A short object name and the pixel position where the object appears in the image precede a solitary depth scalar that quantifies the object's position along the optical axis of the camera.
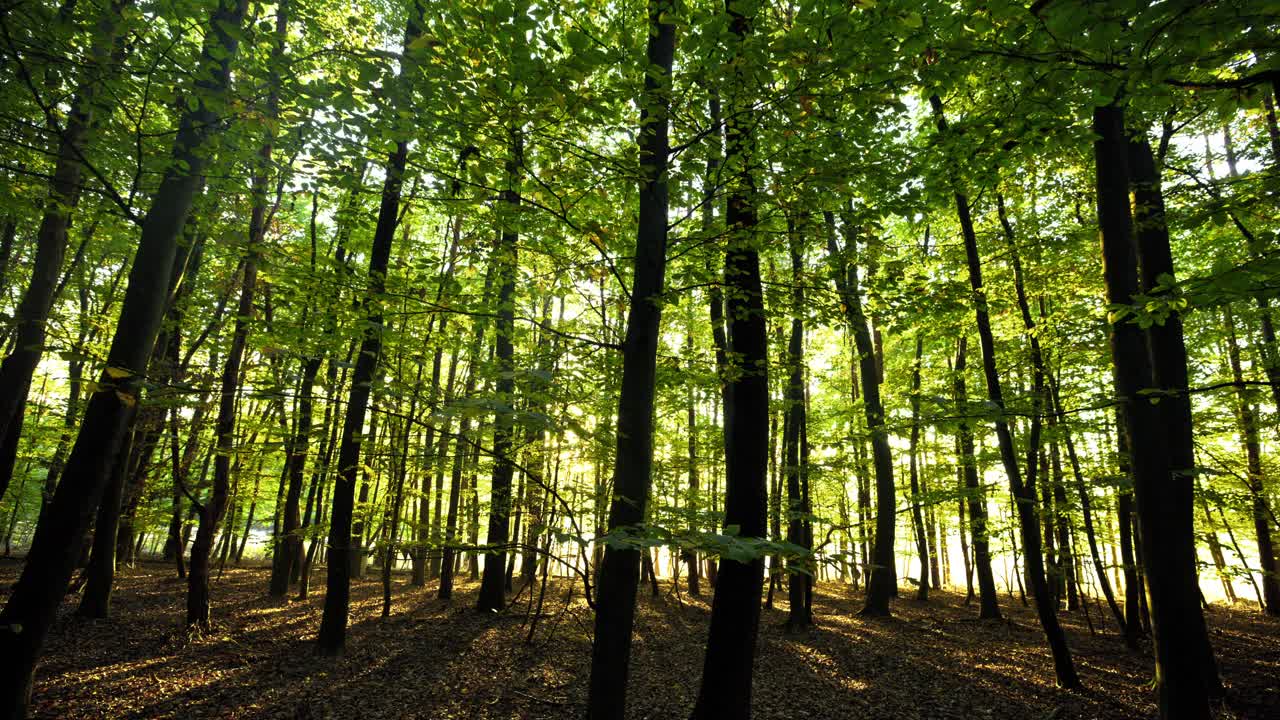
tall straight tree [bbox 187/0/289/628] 8.72
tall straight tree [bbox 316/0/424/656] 7.68
